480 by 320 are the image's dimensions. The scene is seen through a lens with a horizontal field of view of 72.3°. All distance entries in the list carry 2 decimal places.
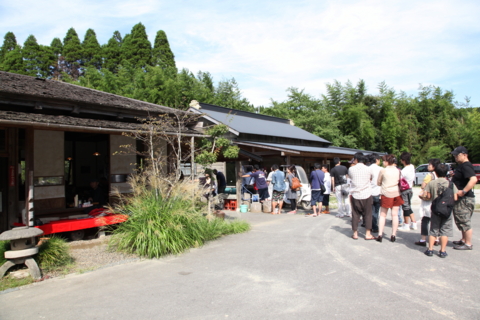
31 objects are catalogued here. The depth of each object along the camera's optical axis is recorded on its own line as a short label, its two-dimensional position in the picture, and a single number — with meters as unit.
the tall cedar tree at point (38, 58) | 31.61
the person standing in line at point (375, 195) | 7.87
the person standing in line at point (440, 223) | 5.58
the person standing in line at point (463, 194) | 5.71
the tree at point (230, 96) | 31.59
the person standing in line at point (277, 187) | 11.21
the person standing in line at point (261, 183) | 12.12
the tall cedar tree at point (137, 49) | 38.25
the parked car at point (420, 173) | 22.67
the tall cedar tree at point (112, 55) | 37.56
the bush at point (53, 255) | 5.56
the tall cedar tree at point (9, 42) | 38.13
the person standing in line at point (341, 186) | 10.18
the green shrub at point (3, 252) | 5.43
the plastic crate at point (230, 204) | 13.24
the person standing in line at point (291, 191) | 11.55
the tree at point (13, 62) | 28.56
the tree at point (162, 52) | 38.20
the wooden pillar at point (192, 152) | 8.73
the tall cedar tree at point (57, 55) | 34.59
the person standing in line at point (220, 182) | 11.95
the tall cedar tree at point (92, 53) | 38.42
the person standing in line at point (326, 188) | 10.87
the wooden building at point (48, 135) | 6.96
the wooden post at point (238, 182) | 12.70
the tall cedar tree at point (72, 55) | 36.41
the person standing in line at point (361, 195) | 6.95
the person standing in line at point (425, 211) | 6.16
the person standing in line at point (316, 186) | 10.39
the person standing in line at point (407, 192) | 7.77
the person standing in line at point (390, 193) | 6.64
